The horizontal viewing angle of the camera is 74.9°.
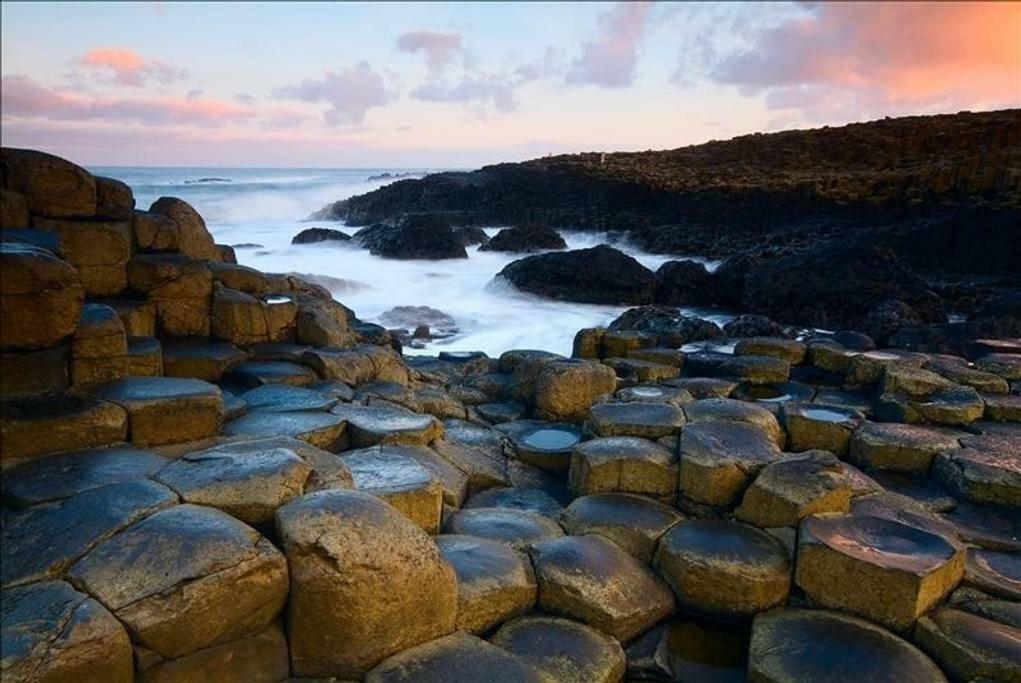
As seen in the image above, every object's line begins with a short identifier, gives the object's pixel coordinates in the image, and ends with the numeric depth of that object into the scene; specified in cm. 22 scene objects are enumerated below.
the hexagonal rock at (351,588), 276
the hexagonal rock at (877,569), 337
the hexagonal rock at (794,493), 389
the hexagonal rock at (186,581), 251
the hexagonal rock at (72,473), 304
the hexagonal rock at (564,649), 303
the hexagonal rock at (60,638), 228
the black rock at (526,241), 2091
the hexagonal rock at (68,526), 261
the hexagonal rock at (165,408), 379
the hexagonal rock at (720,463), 428
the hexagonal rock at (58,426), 334
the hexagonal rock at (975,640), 306
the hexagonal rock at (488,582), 321
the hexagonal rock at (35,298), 342
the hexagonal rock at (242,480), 306
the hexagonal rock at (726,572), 360
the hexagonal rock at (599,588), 342
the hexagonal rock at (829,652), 300
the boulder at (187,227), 613
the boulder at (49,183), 470
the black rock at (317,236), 2376
